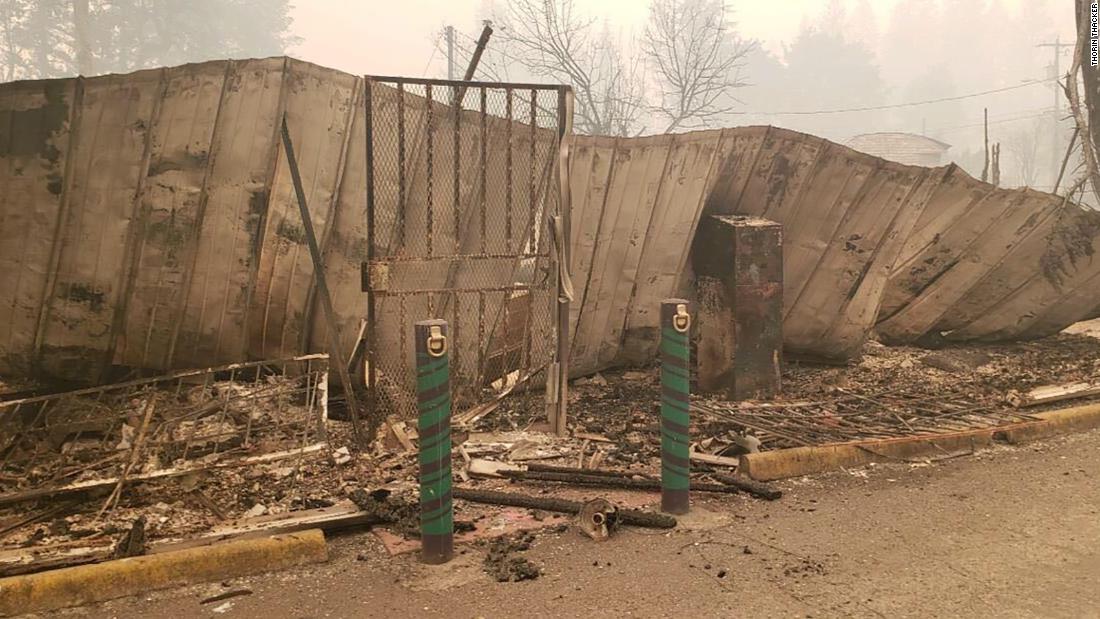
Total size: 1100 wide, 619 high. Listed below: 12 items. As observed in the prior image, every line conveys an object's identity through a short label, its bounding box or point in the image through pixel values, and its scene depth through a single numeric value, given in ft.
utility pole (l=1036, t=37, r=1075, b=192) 187.29
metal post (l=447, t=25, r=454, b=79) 112.68
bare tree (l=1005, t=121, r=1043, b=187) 218.38
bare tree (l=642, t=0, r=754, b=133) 107.55
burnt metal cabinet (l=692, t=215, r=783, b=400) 20.45
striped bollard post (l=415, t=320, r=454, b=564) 11.25
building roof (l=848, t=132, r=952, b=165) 182.91
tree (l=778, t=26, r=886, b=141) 308.40
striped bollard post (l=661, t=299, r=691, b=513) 13.17
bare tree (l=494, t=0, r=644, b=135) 96.19
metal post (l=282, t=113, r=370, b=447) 16.39
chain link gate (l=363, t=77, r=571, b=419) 17.54
